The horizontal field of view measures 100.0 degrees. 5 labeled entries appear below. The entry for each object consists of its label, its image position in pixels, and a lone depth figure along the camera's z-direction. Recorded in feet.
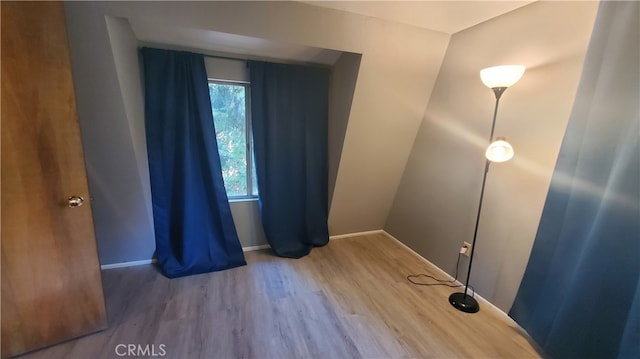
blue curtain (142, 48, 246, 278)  7.52
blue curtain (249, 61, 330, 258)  8.66
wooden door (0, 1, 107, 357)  4.42
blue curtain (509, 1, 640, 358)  4.22
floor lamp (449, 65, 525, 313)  5.42
